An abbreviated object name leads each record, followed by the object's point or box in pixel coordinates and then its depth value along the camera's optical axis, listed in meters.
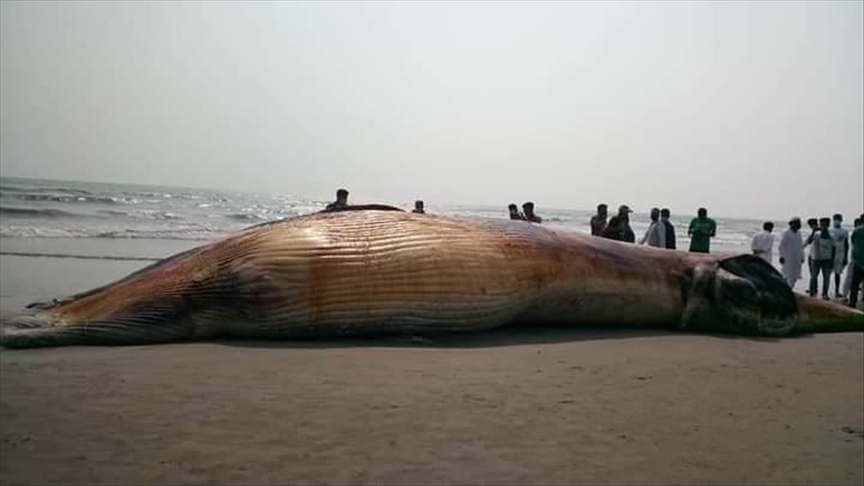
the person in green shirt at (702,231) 14.81
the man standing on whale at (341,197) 12.07
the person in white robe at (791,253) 15.75
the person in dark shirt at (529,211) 14.80
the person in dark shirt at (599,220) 14.02
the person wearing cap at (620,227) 13.07
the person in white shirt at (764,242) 15.95
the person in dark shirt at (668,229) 14.84
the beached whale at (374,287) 6.66
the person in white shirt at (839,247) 16.06
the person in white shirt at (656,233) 14.68
